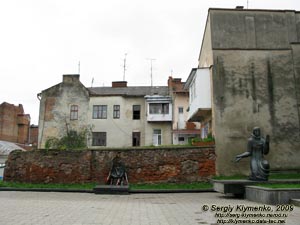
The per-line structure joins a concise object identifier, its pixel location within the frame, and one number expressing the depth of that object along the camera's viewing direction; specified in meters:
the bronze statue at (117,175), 20.73
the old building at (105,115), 38.16
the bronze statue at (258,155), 14.04
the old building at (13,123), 52.75
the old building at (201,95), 23.23
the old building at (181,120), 36.16
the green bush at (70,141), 33.09
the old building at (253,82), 22.17
